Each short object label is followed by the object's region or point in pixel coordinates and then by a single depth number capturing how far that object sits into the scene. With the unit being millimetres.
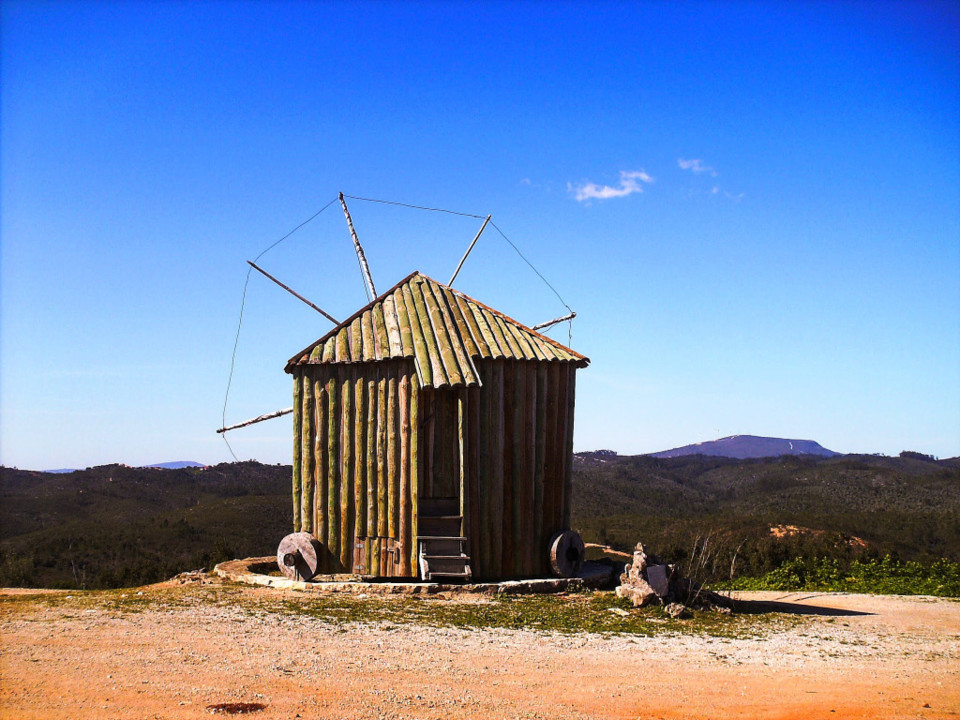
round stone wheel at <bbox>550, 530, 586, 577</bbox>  13805
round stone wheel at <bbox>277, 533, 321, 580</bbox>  13445
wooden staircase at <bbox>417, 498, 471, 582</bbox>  12812
